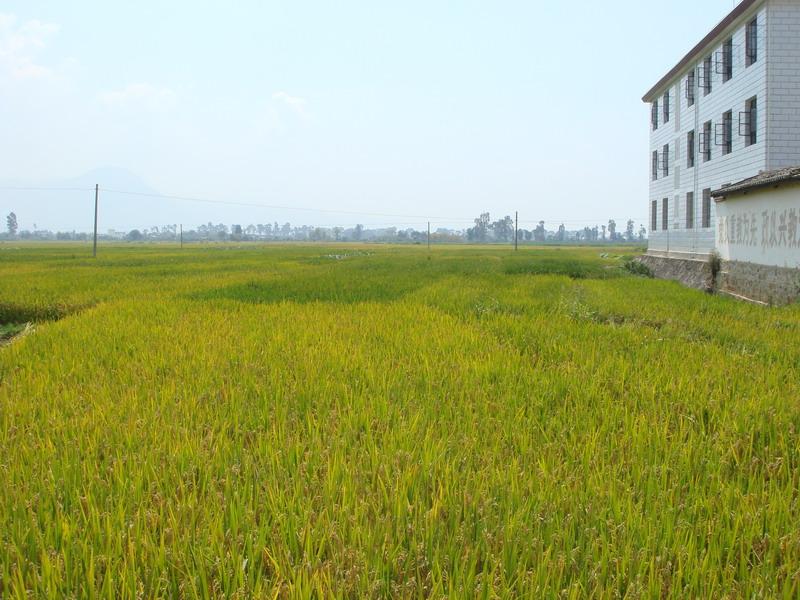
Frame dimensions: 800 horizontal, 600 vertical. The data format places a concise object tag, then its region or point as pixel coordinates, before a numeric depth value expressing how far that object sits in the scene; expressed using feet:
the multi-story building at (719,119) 58.44
